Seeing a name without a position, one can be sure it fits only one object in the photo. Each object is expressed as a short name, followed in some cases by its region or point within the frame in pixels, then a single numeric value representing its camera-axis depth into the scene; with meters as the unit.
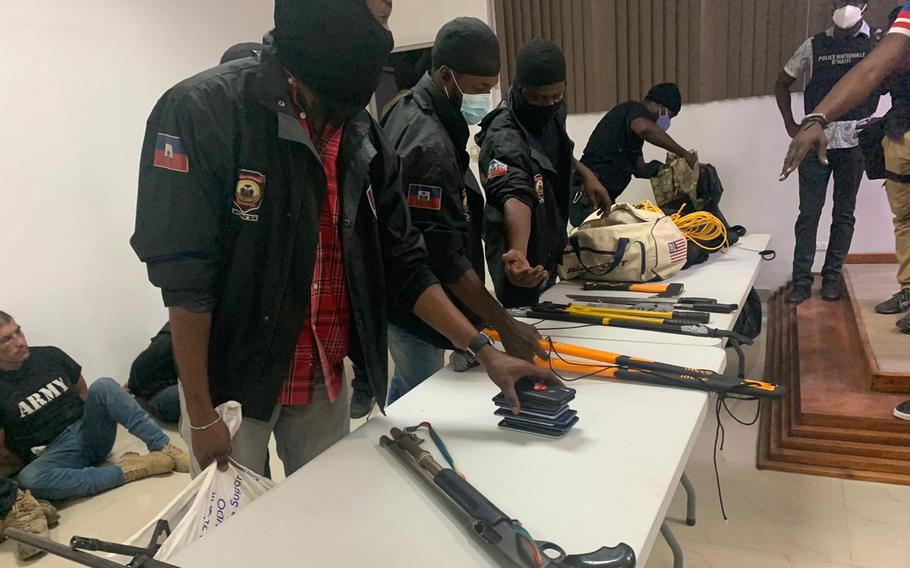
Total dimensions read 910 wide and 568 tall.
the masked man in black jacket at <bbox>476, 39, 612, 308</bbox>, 1.88
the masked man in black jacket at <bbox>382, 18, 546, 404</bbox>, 1.50
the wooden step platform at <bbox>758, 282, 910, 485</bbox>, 2.20
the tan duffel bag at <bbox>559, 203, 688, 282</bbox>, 2.19
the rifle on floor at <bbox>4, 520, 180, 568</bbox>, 0.78
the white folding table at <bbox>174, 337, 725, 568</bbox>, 0.87
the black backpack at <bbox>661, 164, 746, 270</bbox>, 3.56
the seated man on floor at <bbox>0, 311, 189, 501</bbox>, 2.64
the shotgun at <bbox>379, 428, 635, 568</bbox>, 0.79
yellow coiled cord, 2.67
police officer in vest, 3.22
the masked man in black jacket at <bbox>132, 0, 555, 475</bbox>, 0.98
